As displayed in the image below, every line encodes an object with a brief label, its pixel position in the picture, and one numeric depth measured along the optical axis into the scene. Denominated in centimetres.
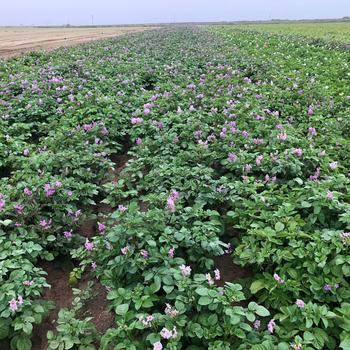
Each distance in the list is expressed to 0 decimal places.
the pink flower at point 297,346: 217
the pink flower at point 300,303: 242
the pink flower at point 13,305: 244
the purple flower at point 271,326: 232
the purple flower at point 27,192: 371
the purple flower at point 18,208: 354
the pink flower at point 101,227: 326
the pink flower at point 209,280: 246
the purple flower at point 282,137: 473
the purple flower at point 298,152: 425
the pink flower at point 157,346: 206
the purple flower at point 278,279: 269
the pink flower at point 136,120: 588
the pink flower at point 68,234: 348
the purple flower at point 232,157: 437
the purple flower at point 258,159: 422
